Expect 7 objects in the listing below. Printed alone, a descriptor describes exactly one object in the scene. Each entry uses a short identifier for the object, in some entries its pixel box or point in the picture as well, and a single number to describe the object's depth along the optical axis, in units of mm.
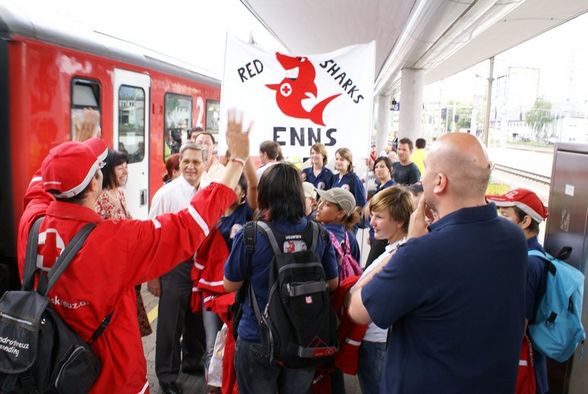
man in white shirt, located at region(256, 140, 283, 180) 4598
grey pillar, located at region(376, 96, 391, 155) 29862
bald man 1591
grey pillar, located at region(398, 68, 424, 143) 15578
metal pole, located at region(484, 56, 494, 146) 15000
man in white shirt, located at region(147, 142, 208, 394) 3598
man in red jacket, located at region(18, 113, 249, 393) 1961
